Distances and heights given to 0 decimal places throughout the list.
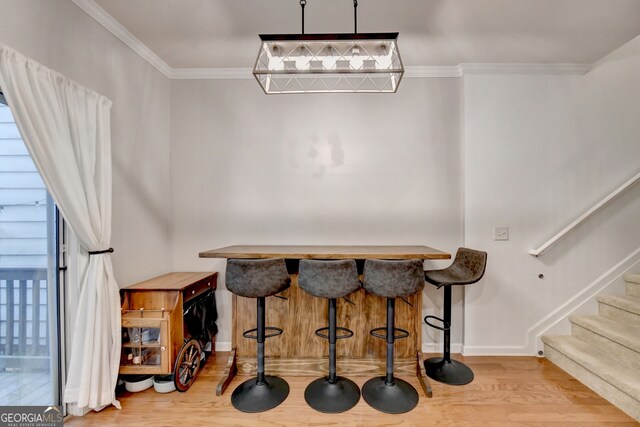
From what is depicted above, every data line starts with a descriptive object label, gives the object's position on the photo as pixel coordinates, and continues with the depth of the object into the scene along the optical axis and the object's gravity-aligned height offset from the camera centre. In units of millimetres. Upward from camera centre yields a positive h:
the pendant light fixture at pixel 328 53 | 1689 +995
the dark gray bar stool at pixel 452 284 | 2254 -537
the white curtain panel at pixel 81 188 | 1521 +143
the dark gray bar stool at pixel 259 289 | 1965 -522
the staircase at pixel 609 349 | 2012 -1129
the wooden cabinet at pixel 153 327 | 2100 -846
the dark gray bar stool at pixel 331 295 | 1930 -551
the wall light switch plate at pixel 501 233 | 2748 -192
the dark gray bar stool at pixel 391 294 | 1926 -544
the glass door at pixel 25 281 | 1618 -405
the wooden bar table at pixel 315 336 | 2359 -1006
